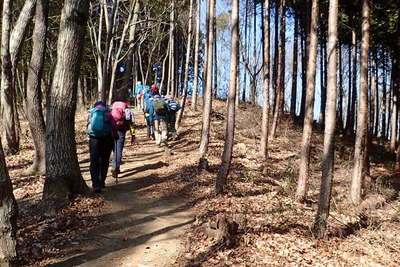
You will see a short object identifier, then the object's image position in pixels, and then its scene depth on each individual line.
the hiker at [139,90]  16.94
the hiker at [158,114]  12.95
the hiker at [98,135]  7.62
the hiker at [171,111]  13.29
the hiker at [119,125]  8.94
